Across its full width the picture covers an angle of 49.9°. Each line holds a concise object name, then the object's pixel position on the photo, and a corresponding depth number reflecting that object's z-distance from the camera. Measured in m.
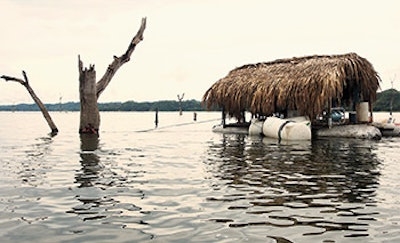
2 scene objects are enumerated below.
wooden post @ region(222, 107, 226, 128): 29.30
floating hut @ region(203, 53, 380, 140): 23.19
